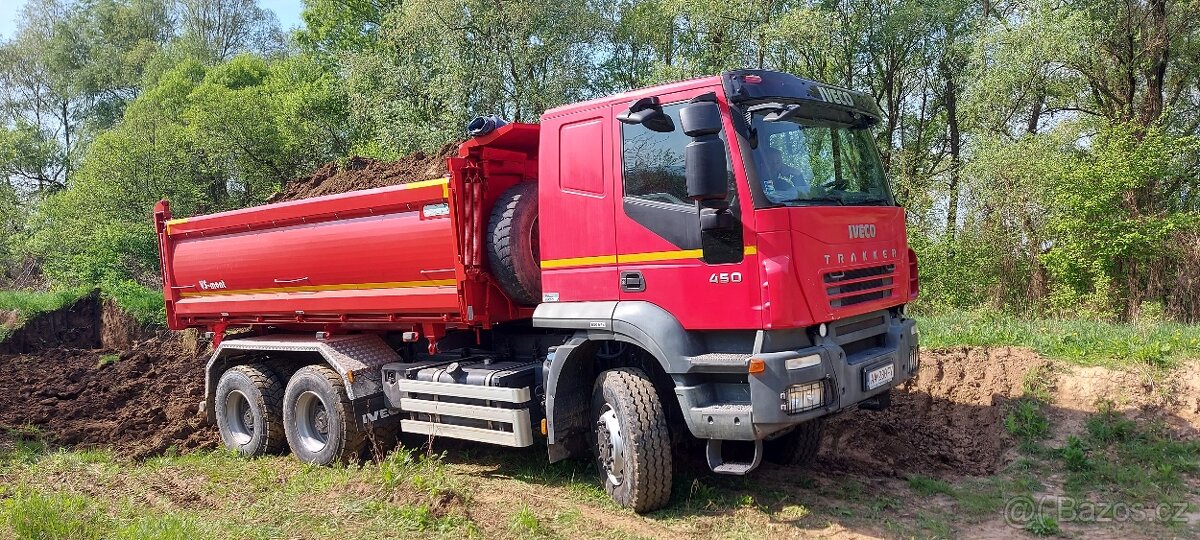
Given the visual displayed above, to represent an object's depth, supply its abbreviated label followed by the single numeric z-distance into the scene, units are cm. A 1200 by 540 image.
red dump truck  490
